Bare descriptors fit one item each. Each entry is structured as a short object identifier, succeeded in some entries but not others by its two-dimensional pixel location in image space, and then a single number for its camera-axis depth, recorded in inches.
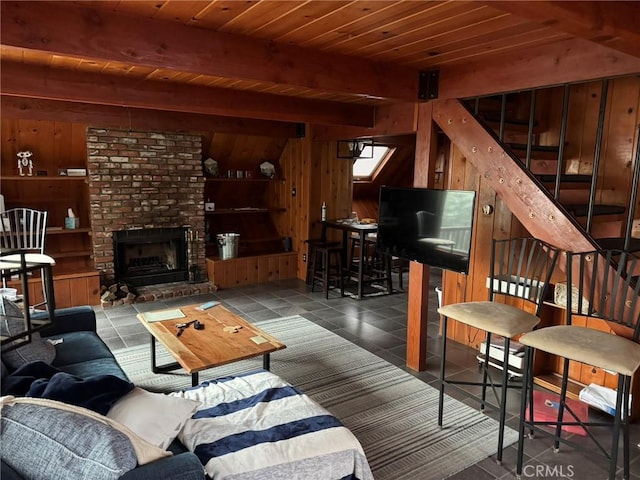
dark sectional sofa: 56.2
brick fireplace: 214.1
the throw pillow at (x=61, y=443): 52.2
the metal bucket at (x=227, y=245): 247.6
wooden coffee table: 109.3
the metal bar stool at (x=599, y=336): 79.2
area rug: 98.7
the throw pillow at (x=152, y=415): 67.7
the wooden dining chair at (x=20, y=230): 185.8
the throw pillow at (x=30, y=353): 86.7
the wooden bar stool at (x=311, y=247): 239.8
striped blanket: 68.9
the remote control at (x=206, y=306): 147.6
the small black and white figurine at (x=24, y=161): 203.8
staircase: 101.4
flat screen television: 117.6
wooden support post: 134.3
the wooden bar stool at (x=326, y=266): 228.2
